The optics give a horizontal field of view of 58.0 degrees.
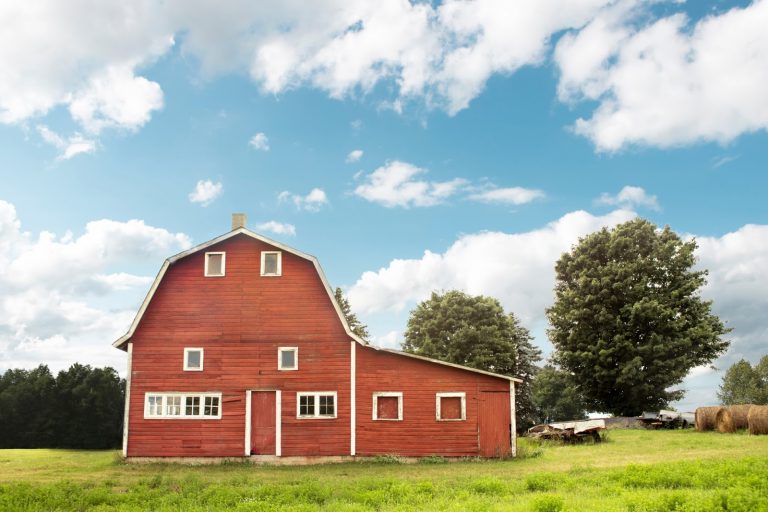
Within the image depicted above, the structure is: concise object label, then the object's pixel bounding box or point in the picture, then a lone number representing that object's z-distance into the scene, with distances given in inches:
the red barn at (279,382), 1163.9
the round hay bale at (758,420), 1337.4
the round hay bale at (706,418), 1501.0
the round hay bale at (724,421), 1432.1
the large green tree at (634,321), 1838.1
